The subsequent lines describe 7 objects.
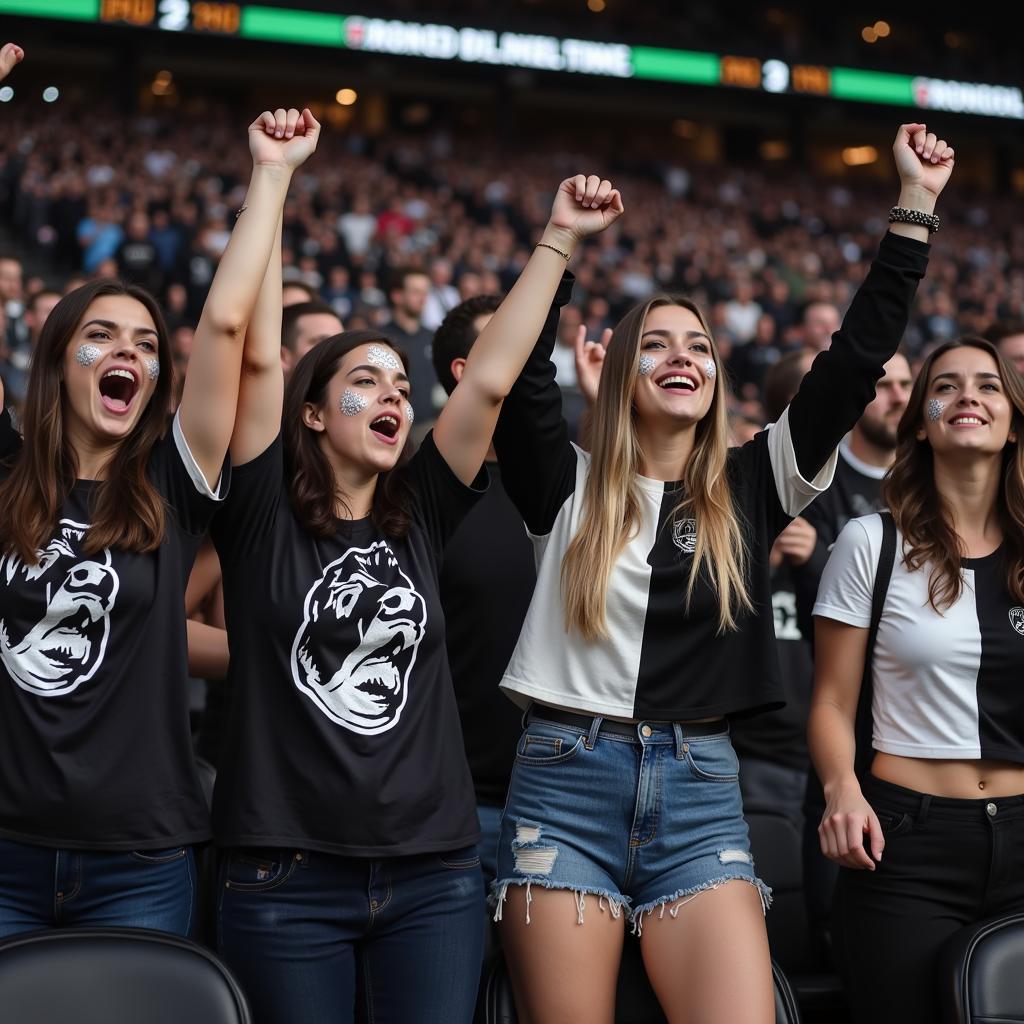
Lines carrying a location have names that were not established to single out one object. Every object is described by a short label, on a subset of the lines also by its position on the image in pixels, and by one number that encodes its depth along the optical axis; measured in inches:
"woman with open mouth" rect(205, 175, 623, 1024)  91.4
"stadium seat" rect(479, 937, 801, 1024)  98.4
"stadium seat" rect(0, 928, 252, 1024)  81.6
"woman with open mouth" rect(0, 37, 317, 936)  89.9
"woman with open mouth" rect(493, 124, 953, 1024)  96.0
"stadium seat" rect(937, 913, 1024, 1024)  94.7
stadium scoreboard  689.0
